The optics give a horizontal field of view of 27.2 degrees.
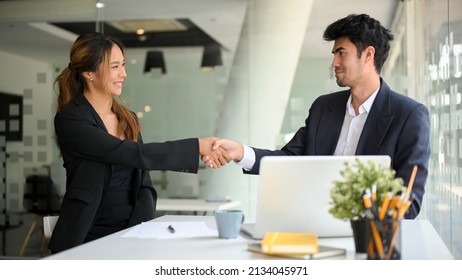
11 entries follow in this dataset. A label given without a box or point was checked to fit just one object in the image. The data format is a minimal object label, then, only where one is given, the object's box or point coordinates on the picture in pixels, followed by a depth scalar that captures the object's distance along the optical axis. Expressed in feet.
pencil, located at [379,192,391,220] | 6.90
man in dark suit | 9.56
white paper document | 8.14
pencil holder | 6.92
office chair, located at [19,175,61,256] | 19.14
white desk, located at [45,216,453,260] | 7.31
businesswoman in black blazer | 9.53
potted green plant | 7.00
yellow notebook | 7.21
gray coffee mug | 8.01
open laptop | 7.66
